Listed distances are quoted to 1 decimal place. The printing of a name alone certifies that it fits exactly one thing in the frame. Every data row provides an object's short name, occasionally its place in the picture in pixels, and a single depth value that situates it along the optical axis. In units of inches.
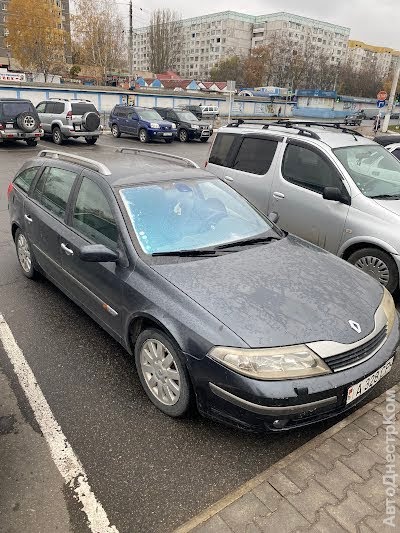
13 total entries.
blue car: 770.8
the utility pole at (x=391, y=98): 1026.9
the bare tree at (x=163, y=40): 3639.3
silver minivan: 175.6
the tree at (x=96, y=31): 2283.5
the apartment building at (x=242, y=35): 4414.4
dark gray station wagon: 90.6
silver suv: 660.7
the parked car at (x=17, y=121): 579.2
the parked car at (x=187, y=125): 837.8
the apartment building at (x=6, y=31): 2992.1
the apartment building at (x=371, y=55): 5054.1
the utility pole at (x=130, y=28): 1594.2
